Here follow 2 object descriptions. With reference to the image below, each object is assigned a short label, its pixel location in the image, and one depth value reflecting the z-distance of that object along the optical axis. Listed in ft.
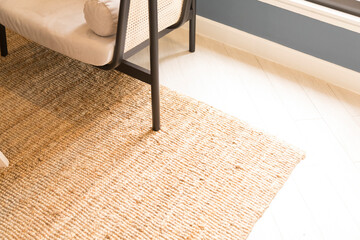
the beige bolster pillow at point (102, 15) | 5.07
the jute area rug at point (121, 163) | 5.02
